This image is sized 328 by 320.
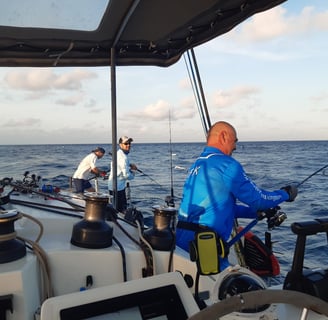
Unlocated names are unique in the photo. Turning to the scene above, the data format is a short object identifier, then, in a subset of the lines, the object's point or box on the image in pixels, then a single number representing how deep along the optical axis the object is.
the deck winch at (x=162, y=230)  2.21
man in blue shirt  2.90
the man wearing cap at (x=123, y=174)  8.65
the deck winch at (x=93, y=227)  2.16
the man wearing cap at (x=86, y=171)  8.98
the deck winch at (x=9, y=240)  1.75
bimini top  2.89
